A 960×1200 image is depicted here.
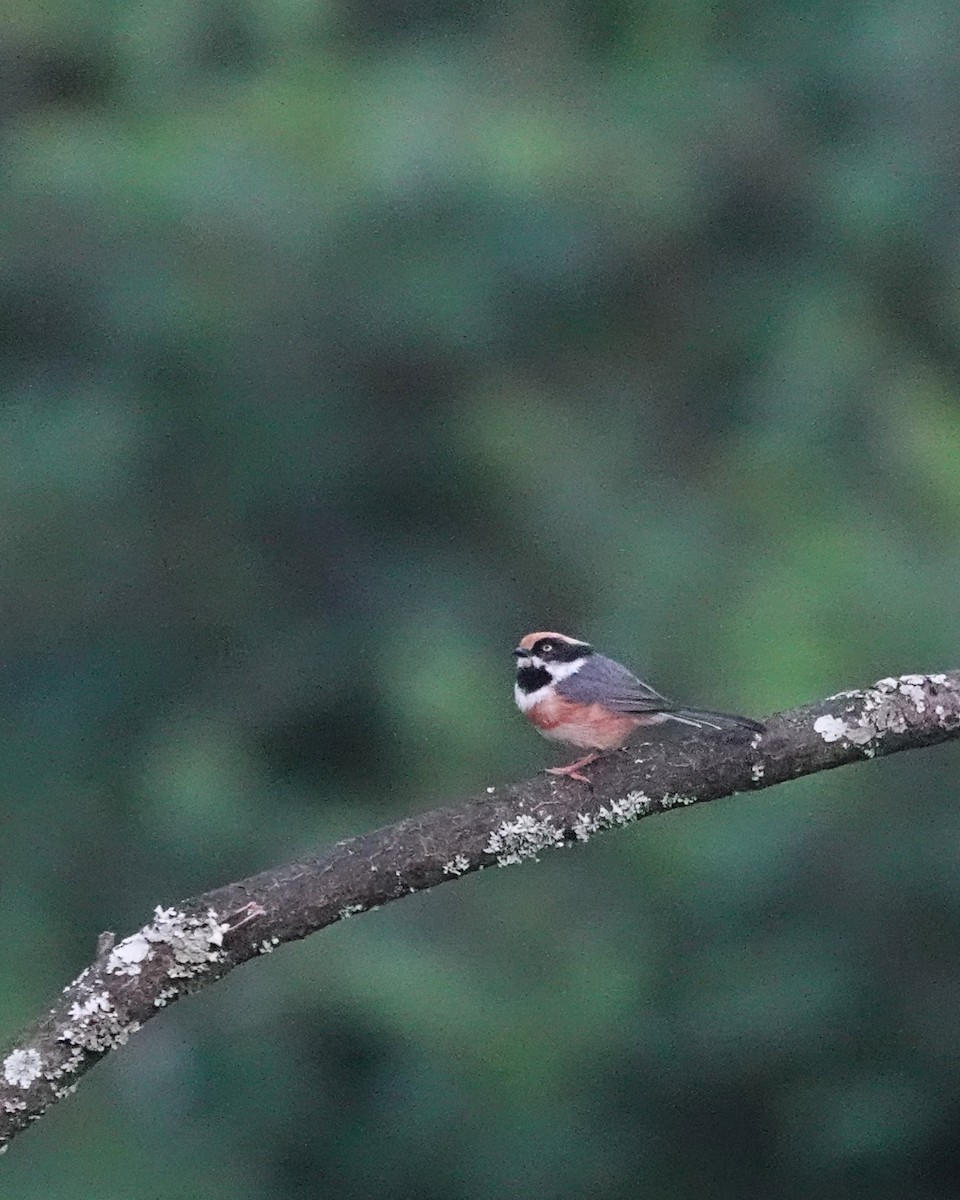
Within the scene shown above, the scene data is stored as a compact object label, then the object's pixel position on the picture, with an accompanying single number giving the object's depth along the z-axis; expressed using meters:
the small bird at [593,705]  7.46
